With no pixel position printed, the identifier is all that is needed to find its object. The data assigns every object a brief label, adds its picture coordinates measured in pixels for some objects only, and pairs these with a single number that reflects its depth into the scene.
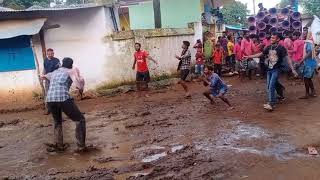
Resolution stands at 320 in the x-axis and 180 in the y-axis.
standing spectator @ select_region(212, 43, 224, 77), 9.85
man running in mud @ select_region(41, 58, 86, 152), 4.70
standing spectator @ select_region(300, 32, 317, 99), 6.58
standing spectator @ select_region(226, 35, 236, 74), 10.64
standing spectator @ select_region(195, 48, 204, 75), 9.69
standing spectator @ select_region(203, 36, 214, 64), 10.50
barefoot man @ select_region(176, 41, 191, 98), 7.92
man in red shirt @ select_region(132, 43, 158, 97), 8.50
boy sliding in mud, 6.43
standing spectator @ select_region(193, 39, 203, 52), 9.76
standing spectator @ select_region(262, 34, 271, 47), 9.14
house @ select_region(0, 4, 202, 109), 8.39
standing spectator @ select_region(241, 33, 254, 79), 9.52
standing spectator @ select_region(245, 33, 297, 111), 6.03
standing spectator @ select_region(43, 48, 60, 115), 6.49
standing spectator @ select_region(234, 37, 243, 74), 9.89
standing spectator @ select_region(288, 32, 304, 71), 8.37
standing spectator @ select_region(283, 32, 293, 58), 8.61
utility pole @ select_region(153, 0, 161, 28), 11.09
